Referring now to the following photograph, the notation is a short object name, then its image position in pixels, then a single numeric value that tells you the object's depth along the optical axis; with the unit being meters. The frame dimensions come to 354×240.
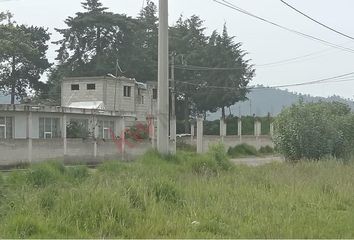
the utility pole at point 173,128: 42.42
